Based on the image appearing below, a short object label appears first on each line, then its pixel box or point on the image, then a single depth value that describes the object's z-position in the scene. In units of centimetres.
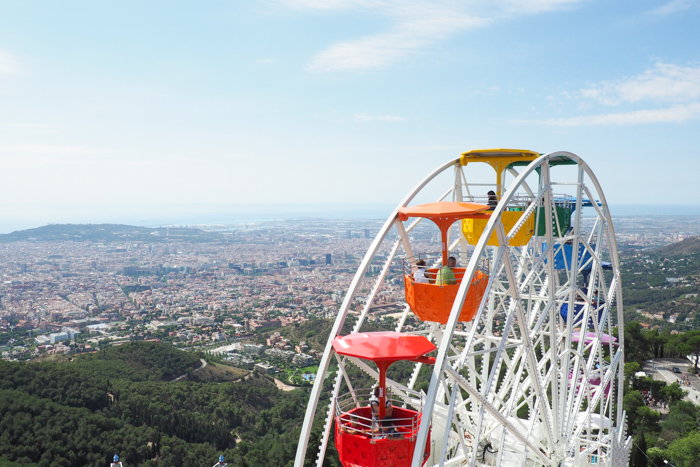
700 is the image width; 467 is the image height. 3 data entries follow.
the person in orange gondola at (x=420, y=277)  1101
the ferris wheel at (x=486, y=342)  916
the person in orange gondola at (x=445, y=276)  1080
